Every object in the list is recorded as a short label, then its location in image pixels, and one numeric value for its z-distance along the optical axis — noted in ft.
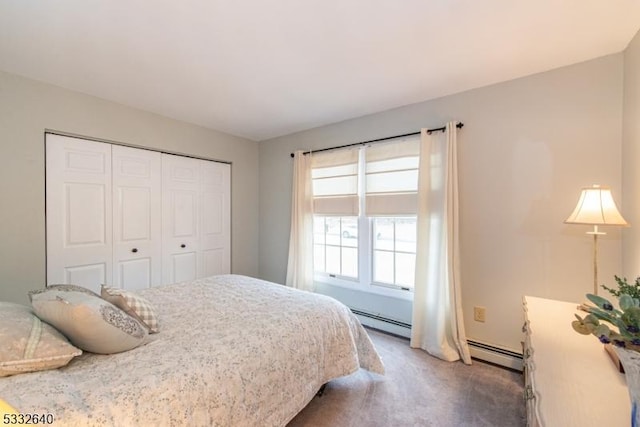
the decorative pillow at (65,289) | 4.59
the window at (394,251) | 9.06
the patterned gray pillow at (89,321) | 3.76
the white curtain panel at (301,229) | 11.14
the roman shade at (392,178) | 8.80
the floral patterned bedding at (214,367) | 3.06
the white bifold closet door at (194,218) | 10.17
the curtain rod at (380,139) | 7.95
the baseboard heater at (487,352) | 7.22
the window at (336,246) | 10.37
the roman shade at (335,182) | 10.14
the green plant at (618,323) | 2.22
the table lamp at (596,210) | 4.82
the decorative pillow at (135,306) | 4.73
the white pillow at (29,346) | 3.23
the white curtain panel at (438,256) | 7.79
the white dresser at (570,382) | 2.61
